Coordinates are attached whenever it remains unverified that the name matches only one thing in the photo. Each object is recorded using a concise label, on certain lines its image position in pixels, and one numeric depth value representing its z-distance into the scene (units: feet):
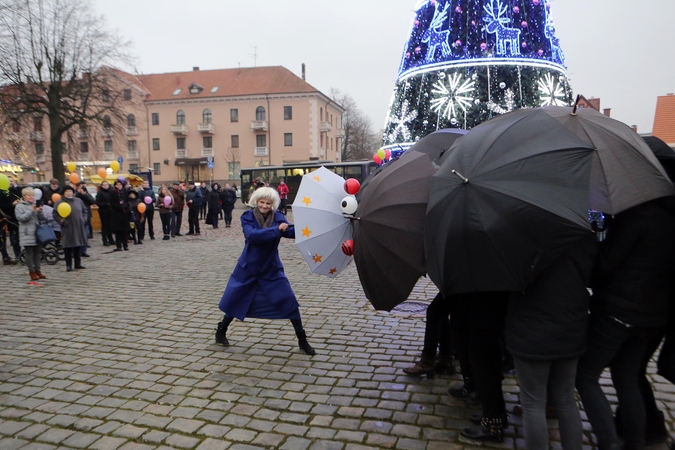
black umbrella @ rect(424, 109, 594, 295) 8.20
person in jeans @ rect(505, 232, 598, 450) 8.79
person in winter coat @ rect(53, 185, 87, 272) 35.24
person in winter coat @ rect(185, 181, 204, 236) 58.44
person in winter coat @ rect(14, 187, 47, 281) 31.14
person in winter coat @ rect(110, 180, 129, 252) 44.68
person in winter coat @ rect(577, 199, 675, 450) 8.94
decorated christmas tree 36.50
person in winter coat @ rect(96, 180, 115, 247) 47.52
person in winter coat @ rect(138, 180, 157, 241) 52.65
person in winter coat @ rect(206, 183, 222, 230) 66.54
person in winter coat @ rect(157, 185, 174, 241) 53.88
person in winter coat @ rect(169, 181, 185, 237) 57.36
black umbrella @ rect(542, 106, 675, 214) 8.48
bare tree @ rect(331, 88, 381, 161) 259.39
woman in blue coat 16.71
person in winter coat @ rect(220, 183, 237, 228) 69.46
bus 108.99
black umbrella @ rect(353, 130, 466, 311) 10.41
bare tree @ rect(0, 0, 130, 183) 88.33
